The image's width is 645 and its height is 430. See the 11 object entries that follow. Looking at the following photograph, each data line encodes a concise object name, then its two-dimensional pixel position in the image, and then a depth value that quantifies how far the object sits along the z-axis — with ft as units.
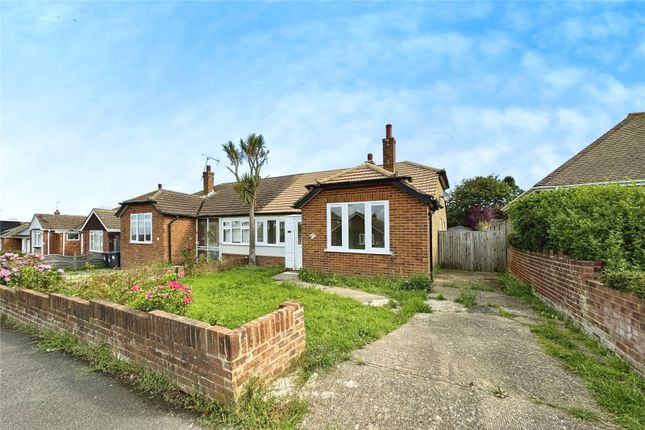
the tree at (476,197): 128.77
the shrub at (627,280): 11.06
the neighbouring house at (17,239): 116.70
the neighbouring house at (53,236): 94.73
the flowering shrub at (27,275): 19.86
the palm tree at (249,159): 48.70
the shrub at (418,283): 28.40
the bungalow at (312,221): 32.30
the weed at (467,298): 22.66
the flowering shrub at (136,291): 13.04
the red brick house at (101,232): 72.84
